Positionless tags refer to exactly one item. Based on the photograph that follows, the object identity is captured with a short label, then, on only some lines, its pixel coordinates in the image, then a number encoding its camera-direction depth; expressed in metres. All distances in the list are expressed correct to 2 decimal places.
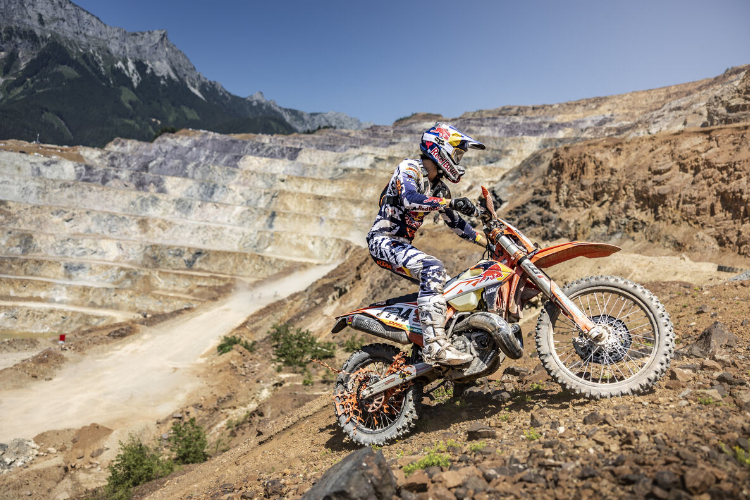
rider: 5.52
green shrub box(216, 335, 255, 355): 25.18
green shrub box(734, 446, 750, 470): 3.20
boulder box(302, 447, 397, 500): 3.78
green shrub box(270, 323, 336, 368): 19.12
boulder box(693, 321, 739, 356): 6.22
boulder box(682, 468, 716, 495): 2.96
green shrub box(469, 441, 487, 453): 4.57
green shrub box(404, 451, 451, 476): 4.36
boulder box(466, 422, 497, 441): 4.94
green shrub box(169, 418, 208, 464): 12.93
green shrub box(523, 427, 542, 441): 4.56
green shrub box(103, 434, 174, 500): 11.12
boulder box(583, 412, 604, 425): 4.50
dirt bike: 5.23
